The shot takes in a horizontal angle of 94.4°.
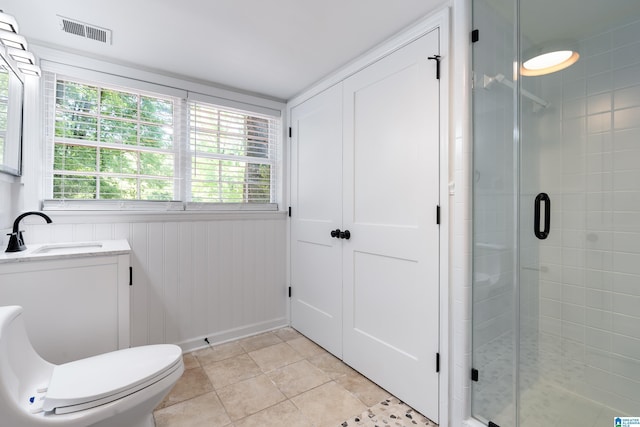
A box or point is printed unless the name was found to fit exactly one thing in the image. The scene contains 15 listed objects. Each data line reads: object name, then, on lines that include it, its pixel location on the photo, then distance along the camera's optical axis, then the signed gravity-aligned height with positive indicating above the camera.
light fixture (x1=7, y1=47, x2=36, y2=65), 1.53 +0.83
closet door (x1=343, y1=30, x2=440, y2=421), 1.68 -0.06
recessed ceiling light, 1.45 +0.76
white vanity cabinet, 1.42 -0.42
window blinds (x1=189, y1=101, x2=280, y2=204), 2.56 +0.55
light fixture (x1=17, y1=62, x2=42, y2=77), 1.65 +0.81
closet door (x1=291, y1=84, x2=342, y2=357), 2.38 -0.03
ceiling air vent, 1.72 +1.11
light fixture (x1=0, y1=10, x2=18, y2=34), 1.33 +0.87
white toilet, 1.04 -0.68
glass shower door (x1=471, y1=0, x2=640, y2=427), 1.36 -0.01
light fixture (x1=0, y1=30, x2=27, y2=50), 1.40 +0.85
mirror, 1.59 +0.54
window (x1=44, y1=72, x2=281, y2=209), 2.06 +0.52
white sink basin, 1.70 -0.21
